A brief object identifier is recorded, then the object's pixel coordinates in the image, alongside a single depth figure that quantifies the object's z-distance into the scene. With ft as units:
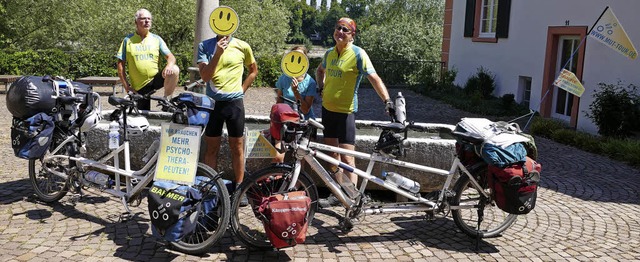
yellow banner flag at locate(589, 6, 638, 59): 32.55
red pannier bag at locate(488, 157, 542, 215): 14.80
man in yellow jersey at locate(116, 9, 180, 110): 20.48
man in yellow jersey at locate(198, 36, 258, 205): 16.42
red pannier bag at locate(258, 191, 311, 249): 13.65
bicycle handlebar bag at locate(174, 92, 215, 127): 14.48
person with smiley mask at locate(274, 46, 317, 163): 19.28
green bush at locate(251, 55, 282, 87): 66.13
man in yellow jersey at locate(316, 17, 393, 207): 16.63
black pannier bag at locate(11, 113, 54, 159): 17.01
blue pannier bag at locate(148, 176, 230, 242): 13.82
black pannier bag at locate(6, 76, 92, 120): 17.06
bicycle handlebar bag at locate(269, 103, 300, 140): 14.76
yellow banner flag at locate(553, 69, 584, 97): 31.53
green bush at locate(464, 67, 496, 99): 52.39
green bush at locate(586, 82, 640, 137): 33.81
